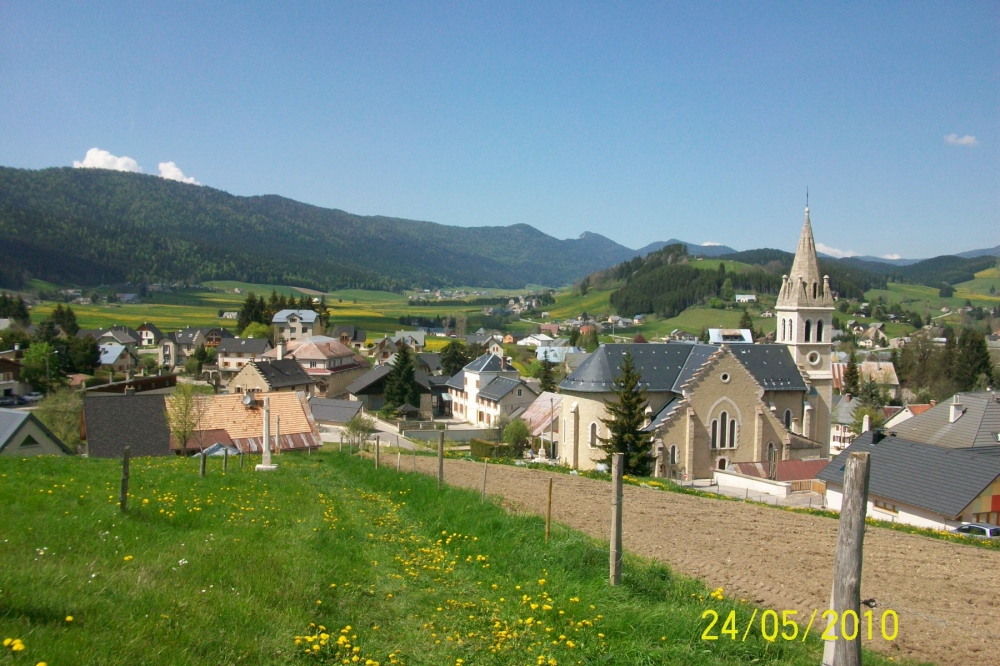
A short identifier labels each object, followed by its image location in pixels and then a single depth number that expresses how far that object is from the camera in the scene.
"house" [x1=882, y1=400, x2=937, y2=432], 54.75
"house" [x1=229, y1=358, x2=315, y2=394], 61.25
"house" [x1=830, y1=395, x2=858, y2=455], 60.47
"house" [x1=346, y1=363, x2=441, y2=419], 69.44
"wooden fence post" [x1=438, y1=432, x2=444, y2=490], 14.56
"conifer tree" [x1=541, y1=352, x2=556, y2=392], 66.19
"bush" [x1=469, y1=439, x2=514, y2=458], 43.56
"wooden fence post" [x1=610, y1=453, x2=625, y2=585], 7.88
